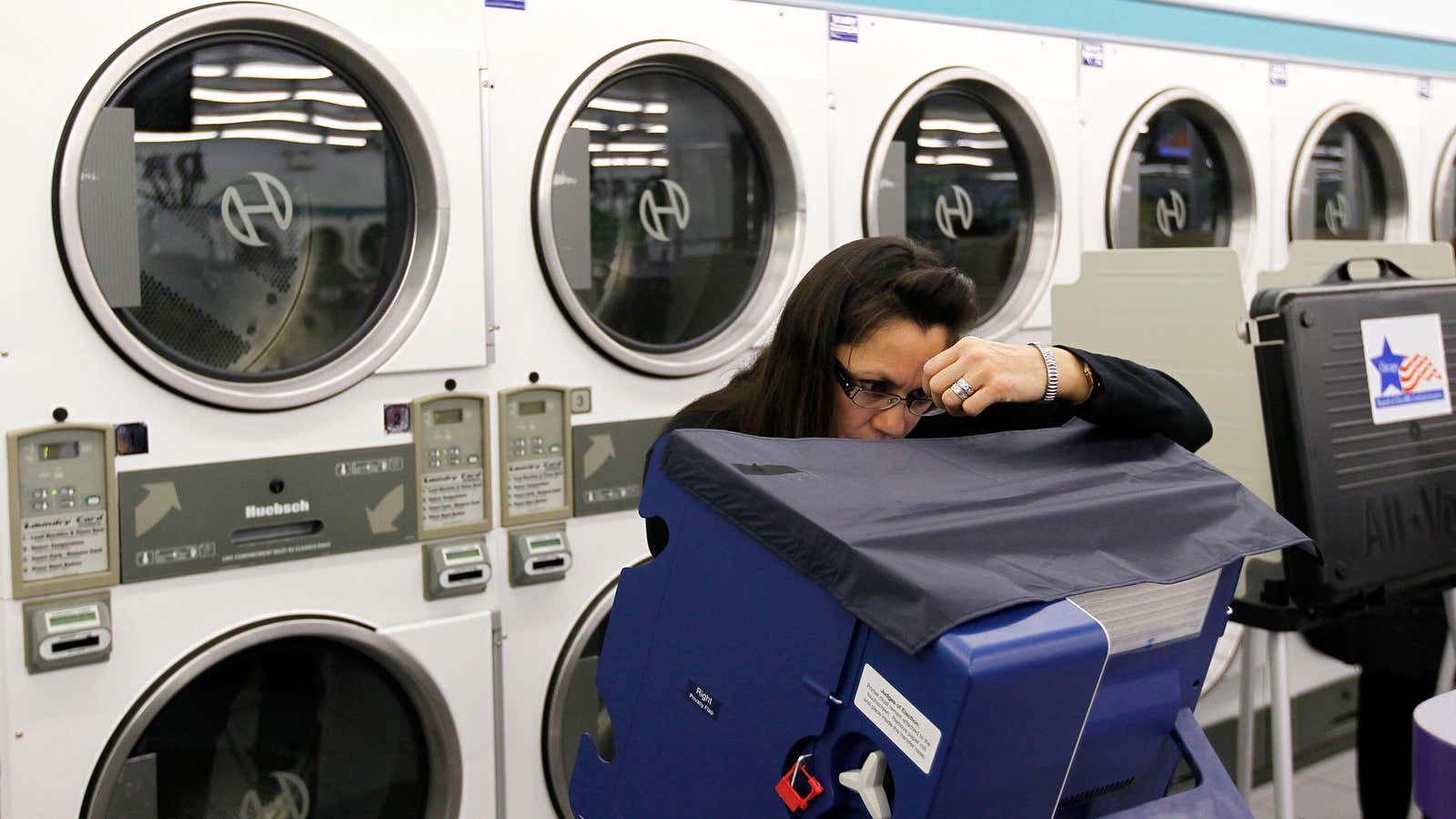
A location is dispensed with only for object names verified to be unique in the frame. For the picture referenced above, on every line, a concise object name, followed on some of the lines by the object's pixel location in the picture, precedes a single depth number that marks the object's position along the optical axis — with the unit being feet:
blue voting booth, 2.89
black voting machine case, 7.32
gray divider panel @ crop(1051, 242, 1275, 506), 8.54
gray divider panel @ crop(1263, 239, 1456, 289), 10.87
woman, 5.68
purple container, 4.35
